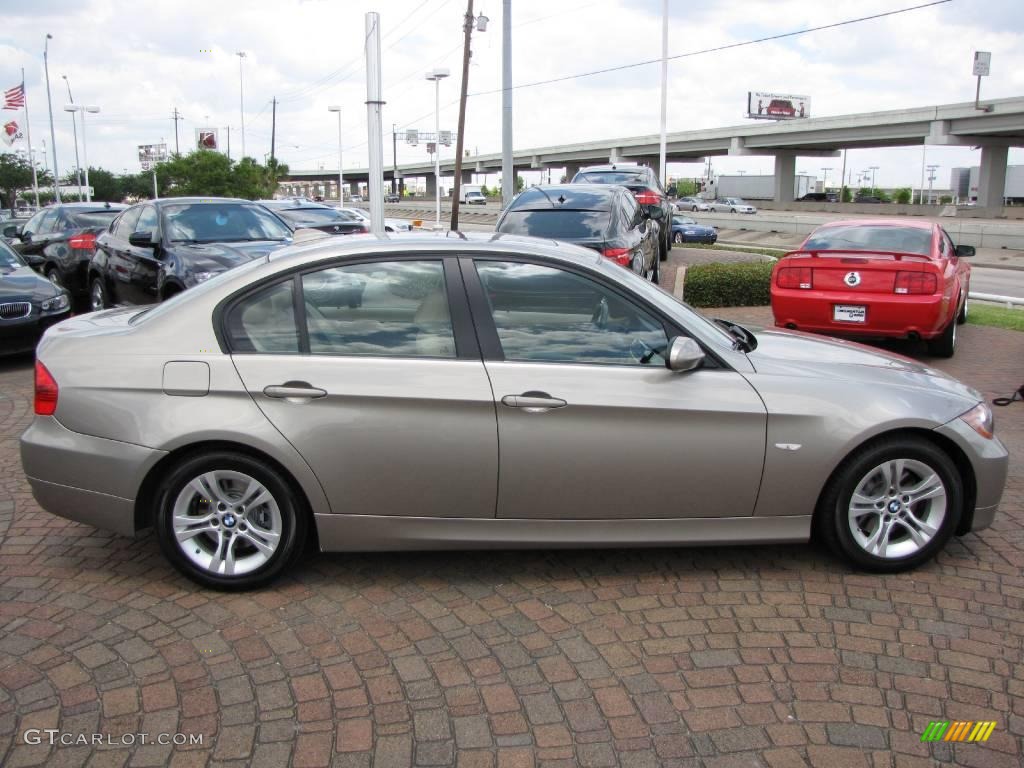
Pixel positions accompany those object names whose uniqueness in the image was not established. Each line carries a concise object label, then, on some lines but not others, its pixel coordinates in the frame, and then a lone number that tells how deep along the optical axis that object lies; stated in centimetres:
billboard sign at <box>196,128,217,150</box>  6438
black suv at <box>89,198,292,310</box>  983
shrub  1346
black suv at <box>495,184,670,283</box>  1078
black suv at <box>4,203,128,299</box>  1366
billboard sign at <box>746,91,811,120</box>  10556
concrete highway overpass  5291
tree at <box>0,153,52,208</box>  7375
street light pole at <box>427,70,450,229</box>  4178
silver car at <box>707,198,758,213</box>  6456
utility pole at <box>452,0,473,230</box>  3300
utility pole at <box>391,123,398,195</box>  10069
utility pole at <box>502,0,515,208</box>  2536
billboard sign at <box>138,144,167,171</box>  8106
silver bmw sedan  400
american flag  4578
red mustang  895
